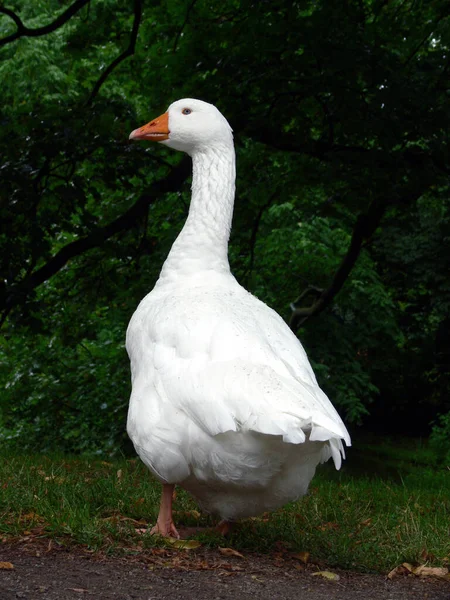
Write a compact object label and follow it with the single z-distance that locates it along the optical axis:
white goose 3.68
